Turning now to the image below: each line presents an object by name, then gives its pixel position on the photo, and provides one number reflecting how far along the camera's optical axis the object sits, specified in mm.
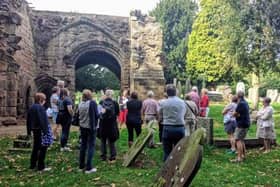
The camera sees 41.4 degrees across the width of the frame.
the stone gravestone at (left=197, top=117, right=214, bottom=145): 11258
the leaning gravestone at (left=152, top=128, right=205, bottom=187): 4488
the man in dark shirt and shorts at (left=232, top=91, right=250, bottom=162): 9344
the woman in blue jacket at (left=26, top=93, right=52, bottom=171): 7895
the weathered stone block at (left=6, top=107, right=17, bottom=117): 18091
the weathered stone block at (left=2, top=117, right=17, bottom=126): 17719
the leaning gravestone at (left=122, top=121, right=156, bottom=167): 8368
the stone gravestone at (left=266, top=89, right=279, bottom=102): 40875
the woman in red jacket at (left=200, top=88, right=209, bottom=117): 14719
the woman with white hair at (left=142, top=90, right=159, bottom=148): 11102
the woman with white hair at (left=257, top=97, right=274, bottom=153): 11188
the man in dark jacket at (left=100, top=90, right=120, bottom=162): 8930
